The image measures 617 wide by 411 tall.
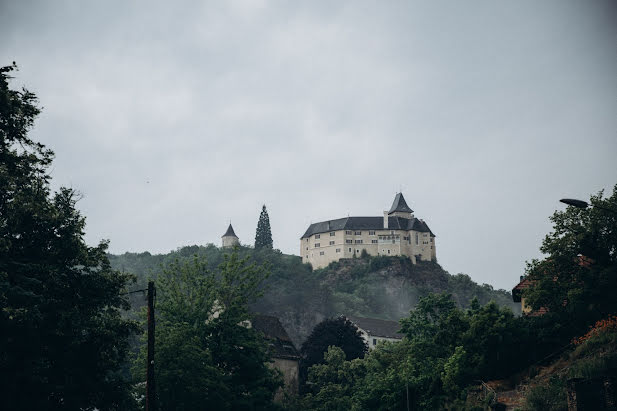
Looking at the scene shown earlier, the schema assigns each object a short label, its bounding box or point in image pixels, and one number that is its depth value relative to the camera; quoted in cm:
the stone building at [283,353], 6624
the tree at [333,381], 5944
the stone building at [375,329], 10709
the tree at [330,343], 7600
